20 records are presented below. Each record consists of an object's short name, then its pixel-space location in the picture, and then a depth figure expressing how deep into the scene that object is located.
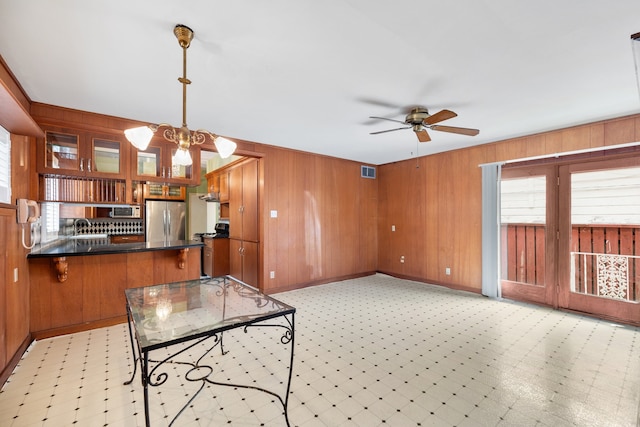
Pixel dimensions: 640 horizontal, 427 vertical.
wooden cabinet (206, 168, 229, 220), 6.20
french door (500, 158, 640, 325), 3.50
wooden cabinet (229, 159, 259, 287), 5.01
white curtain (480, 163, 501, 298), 4.45
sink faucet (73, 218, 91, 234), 5.13
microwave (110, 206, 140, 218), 5.48
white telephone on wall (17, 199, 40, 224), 2.54
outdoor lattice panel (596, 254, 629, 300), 3.54
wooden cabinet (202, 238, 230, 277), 5.95
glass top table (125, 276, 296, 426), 1.53
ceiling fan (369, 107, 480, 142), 3.04
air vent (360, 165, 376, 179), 6.17
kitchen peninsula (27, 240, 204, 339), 2.97
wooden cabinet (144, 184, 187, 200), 5.87
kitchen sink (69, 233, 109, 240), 4.90
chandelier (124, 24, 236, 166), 1.87
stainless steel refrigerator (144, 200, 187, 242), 5.81
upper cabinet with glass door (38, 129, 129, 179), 3.05
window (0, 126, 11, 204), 2.36
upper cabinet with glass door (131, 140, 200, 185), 3.56
